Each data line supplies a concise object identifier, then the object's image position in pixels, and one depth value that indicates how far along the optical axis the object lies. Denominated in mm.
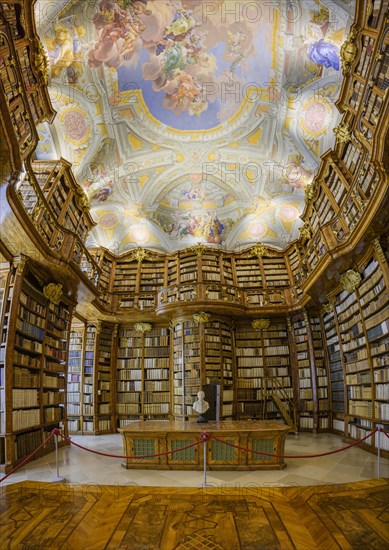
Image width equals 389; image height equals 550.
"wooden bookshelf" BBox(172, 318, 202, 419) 10734
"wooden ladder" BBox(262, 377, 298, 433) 11195
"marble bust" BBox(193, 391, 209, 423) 6996
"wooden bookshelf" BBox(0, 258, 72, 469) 6715
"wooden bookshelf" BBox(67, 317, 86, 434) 11398
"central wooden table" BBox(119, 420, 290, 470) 6137
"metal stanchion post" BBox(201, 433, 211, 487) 5087
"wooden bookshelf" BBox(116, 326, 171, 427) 11844
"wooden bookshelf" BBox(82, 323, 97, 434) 11320
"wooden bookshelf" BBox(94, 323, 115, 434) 11422
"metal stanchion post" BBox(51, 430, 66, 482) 5608
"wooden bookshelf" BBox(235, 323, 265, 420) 11422
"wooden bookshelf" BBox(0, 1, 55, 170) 5273
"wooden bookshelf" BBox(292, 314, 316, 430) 11023
